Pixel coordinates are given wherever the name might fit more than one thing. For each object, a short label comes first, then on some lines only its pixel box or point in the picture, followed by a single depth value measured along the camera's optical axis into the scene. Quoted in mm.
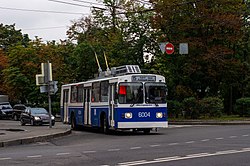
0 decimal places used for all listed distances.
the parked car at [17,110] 56094
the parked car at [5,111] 60375
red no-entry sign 40162
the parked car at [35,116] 40594
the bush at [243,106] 38781
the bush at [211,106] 38281
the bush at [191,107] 38562
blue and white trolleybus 24969
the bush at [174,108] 40688
